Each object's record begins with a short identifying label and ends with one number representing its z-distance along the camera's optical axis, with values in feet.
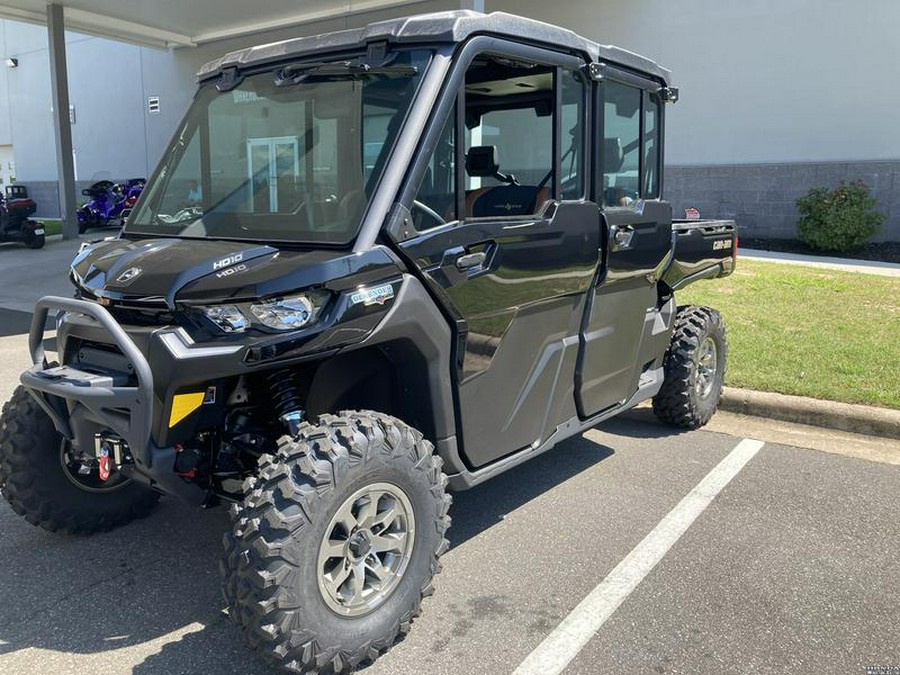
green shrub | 43.14
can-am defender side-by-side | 9.12
